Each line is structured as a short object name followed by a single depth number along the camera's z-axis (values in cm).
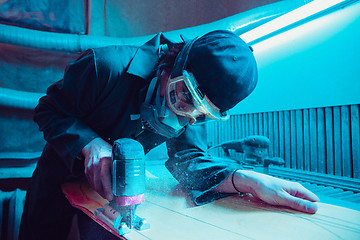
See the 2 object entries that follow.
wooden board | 57
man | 77
